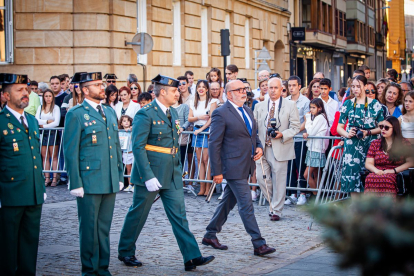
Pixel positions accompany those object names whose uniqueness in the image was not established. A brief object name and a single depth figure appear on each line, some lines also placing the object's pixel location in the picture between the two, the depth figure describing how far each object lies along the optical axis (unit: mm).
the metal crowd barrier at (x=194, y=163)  9406
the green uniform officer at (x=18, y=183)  5367
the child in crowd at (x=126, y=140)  12352
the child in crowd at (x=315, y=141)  10531
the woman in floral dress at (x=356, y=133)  9047
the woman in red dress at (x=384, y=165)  8375
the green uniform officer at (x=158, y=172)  6348
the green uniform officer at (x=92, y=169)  5676
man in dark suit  7098
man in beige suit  9266
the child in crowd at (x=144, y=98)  12070
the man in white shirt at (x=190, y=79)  14384
